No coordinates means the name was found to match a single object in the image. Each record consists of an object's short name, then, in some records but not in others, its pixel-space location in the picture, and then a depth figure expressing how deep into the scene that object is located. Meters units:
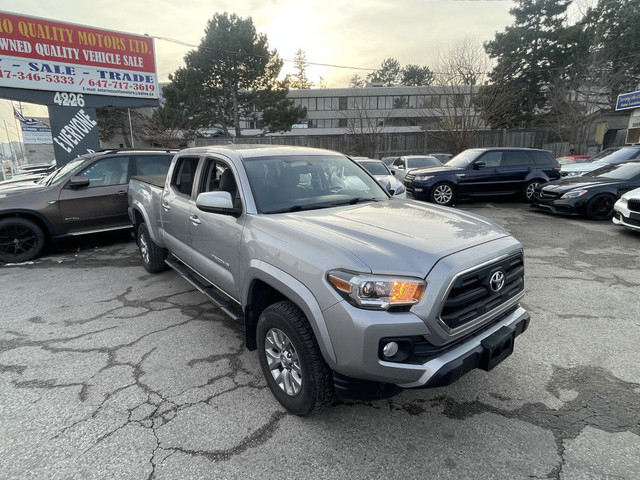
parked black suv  11.25
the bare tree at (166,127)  26.36
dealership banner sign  10.12
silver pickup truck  2.05
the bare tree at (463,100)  19.91
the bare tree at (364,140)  23.12
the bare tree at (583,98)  24.56
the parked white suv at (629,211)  6.95
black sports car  8.81
